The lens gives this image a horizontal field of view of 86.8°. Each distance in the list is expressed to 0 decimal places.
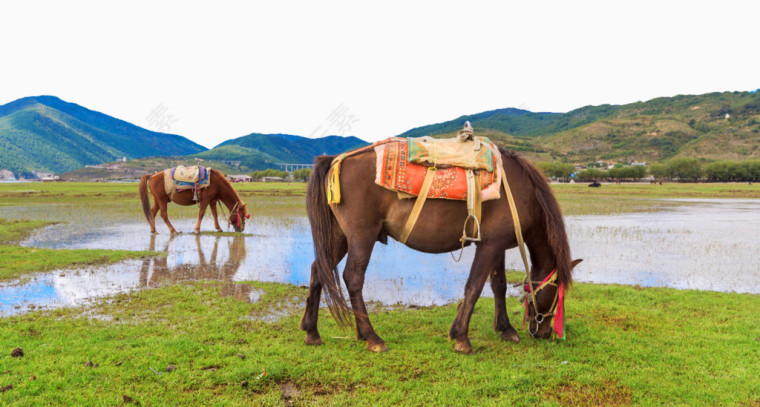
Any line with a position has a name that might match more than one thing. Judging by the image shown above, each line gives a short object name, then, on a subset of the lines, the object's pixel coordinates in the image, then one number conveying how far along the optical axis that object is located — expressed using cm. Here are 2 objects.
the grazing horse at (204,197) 1468
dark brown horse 475
